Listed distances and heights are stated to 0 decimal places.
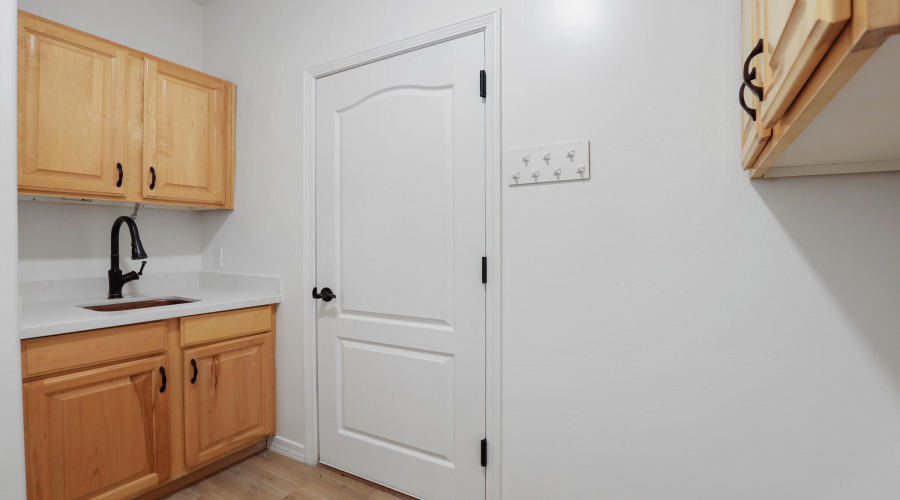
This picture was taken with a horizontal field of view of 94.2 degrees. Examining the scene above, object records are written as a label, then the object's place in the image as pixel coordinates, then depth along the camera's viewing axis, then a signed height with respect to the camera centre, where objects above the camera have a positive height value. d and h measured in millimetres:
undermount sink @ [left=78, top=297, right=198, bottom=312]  1944 -272
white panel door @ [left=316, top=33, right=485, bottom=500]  1694 -87
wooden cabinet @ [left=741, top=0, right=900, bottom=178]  385 +206
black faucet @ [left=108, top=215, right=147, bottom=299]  2072 -119
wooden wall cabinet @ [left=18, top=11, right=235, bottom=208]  1707 +599
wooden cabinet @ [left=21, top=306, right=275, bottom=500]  1470 -647
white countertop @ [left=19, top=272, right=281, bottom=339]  1532 -242
